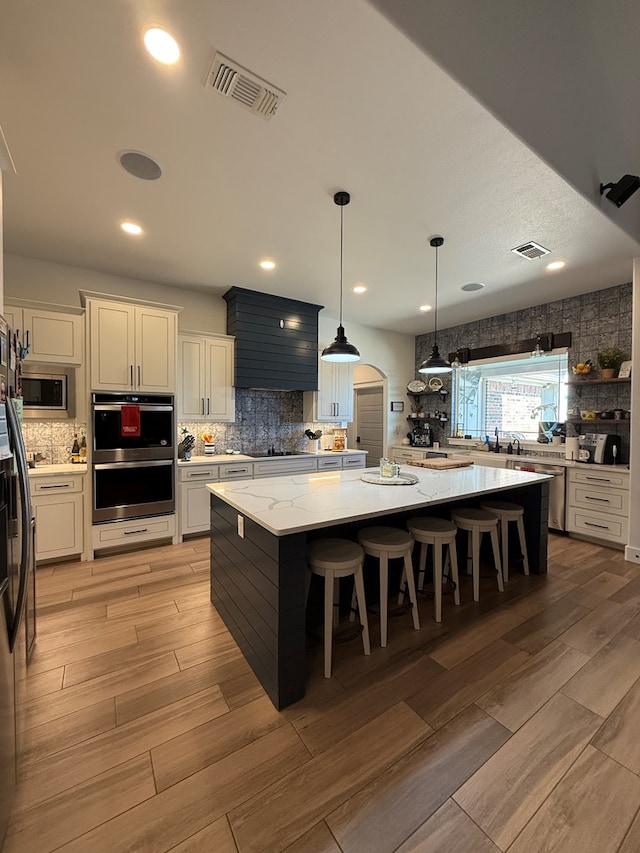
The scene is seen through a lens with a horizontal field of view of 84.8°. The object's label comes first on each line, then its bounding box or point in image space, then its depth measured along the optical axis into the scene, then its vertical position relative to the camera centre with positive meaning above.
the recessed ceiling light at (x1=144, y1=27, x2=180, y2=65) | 1.42 +1.54
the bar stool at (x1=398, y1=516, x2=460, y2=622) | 2.34 -0.82
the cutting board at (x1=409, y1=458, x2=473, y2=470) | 3.33 -0.47
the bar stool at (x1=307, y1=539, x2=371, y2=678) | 1.84 -0.81
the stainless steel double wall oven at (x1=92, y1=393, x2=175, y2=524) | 3.37 -0.41
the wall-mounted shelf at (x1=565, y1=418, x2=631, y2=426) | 3.85 -0.07
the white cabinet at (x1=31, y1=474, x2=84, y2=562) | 3.10 -0.91
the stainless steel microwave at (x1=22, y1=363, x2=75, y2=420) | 3.25 +0.22
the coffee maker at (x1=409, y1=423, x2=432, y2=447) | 6.13 -0.38
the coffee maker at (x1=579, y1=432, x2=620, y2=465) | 3.90 -0.38
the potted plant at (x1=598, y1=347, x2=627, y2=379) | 3.90 +0.61
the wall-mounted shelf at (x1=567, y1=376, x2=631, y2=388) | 3.82 +0.37
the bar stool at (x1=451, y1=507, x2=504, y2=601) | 2.61 -0.84
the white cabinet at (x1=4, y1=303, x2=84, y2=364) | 3.09 +0.76
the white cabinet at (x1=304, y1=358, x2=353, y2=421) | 5.09 +0.28
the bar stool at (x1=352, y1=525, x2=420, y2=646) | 2.08 -0.80
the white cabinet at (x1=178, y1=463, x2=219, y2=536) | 3.81 -0.90
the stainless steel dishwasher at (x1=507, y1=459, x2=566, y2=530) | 4.08 -0.94
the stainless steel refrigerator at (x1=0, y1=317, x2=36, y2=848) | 1.12 -0.56
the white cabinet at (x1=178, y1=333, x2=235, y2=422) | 4.10 +0.44
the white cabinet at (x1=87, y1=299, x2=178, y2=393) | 3.37 +0.68
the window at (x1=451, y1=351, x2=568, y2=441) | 4.70 +0.28
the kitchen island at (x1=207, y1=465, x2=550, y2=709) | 1.66 -0.69
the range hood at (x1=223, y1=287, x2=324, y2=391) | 4.33 +0.97
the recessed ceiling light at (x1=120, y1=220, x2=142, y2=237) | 2.84 +1.54
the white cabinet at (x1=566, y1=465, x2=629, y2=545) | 3.59 -0.96
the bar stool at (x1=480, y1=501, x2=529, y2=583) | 2.85 -0.83
